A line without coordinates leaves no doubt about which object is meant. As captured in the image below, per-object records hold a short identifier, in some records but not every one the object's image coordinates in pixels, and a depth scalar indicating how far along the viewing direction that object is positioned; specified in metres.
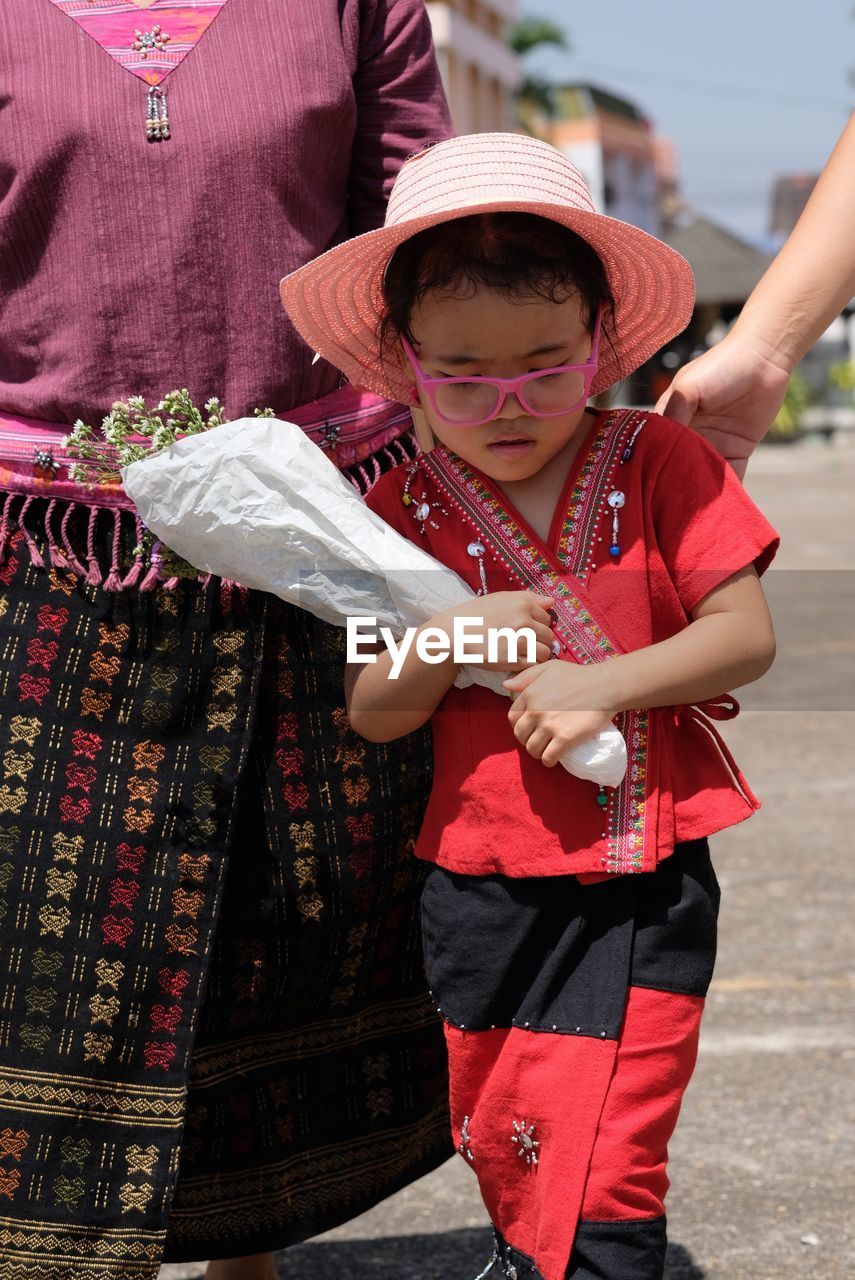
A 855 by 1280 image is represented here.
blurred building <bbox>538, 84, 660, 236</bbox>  56.91
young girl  2.04
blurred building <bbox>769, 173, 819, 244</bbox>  74.62
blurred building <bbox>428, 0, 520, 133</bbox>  33.31
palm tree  45.78
